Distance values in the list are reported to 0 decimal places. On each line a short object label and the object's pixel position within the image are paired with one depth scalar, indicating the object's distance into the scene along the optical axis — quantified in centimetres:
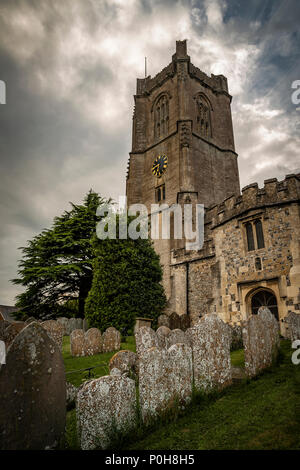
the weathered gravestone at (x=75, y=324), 1530
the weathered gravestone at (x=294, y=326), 685
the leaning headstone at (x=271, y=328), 559
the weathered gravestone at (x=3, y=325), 598
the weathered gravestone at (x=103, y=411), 279
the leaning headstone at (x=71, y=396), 418
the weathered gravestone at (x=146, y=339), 591
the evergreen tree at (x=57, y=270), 1897
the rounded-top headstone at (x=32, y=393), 239
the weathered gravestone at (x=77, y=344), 893
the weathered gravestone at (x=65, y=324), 1557
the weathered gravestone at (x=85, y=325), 1468
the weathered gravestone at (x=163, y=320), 1448
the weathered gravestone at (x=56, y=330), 912
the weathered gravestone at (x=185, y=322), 1451
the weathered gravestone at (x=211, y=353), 416
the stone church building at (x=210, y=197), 1030
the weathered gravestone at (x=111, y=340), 944
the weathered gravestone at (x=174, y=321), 1461
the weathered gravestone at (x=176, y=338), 611
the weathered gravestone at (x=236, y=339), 833
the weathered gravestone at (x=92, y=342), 904
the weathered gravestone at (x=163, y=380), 333
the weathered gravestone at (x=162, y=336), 625
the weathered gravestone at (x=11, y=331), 493
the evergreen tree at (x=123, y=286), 1359
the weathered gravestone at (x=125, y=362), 484
